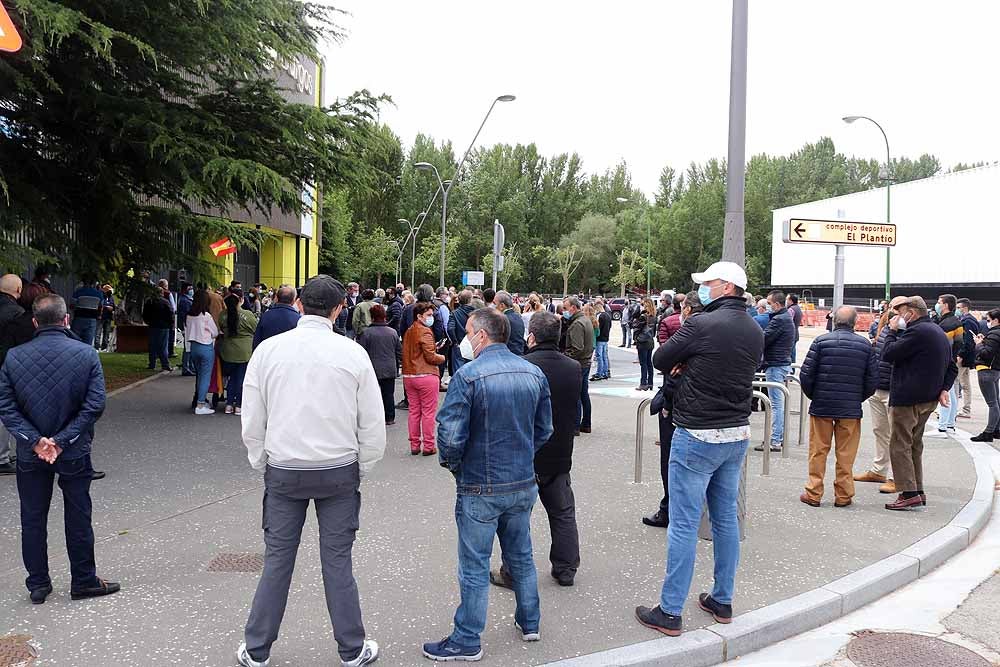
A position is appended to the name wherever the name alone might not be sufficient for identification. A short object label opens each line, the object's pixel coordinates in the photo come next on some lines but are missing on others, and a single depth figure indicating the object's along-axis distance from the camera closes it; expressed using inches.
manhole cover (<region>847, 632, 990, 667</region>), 168.6
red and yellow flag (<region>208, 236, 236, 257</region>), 638.4
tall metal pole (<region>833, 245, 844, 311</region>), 388.2
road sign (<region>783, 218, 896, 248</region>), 337.4
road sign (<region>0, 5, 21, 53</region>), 130.8
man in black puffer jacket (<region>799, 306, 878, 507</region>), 271.7
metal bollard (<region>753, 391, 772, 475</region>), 292.0
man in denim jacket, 152.8
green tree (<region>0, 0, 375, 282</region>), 360.5
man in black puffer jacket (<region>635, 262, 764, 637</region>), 171.2
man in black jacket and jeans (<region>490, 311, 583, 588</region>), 198.2
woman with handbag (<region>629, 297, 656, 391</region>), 609.0
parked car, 1648.9
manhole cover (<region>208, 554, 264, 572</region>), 204.4
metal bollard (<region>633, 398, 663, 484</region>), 274.1
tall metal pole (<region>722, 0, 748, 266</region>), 255.9
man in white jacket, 145.4
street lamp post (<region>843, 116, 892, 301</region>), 1128.1
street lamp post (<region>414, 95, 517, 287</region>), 940.6
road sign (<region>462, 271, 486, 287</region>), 1038.4
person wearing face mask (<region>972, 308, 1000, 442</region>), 413.7
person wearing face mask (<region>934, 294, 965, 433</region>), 412.2
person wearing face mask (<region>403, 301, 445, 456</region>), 350.0
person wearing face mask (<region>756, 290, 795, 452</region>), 379.6
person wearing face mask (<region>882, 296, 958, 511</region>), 278.5
